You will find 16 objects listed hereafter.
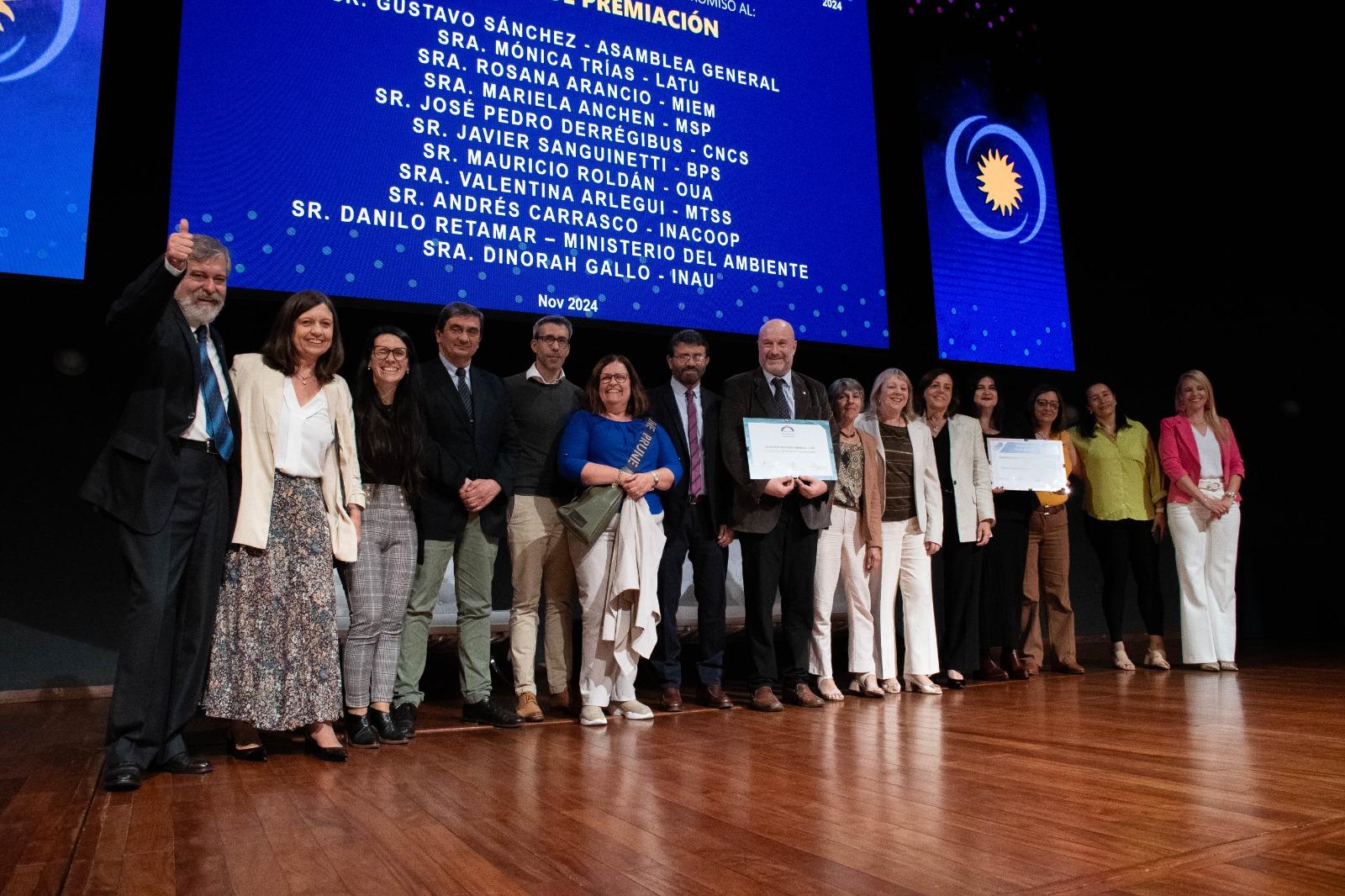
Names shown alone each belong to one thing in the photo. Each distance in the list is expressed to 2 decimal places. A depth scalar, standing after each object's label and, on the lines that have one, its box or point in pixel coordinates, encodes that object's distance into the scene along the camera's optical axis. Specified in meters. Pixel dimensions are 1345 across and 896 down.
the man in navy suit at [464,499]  3.20
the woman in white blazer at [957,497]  4.32
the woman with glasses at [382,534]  2.93
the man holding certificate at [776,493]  3.70
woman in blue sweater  3.36
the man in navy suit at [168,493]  2.34
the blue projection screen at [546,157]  4.02
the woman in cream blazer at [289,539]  2.59
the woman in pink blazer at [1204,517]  4.69
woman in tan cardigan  3.90
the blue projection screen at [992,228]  5.58
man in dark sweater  3.47
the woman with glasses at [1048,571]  4.68
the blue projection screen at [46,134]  3.65
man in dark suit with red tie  3.67
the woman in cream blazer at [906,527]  4.04
